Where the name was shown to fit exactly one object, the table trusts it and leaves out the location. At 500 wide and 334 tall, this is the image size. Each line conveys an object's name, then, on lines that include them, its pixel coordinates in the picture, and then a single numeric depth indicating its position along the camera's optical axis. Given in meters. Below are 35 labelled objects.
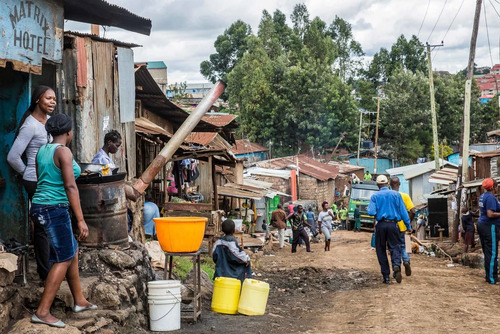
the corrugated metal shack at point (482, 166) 23.67
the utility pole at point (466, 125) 24.12
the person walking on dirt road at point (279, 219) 24.73
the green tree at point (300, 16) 66.62
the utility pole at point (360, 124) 52.92
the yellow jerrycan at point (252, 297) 8.62
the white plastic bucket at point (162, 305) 7.44
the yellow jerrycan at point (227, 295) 8.70
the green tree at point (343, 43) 71.50
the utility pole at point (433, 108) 32.03
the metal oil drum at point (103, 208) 7.34
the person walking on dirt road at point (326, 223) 22.75
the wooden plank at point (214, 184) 18.57
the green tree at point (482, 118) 58.87
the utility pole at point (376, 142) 53.27
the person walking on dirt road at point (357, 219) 36.34
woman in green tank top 5.96
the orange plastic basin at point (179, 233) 7.79
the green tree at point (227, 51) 70.94
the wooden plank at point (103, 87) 9.36
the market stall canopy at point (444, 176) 29.09
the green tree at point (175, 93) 39.75
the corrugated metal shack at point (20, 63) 7.13
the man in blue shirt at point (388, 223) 11.74
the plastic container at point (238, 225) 21.30
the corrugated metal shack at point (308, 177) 43.97
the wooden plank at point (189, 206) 15.59
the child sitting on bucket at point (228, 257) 9.28
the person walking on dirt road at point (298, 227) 22.48
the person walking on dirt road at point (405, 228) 11.96
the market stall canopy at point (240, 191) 26.17
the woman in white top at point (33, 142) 6.58
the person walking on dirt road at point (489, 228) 11.62
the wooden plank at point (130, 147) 10.64
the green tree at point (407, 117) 56.31
